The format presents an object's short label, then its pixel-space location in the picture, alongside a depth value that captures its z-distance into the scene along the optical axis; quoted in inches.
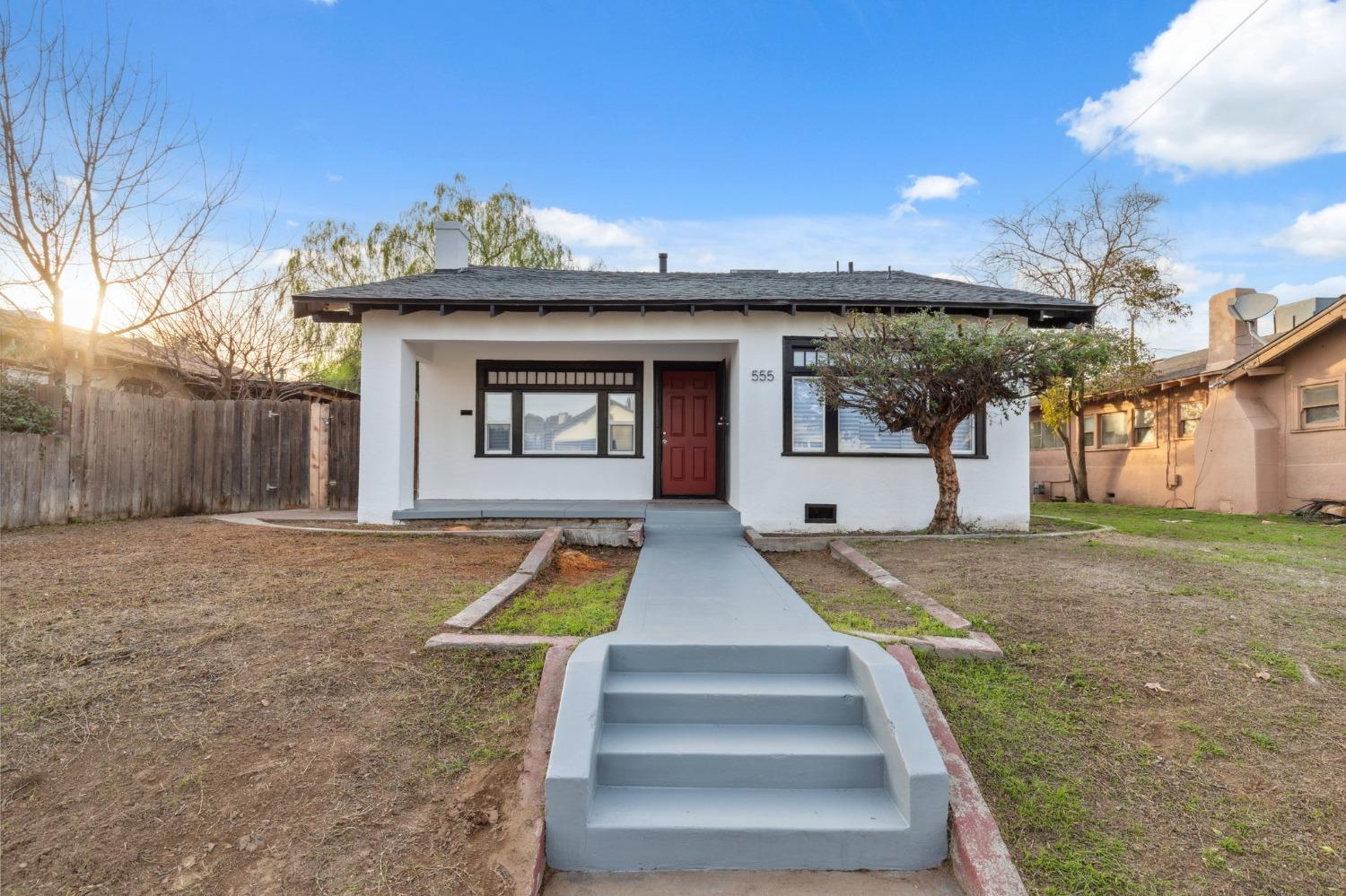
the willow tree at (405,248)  714.8
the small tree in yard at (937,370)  254.8
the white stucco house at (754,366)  310.7
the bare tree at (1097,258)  569.9
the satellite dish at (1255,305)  539.8
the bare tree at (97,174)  316.5
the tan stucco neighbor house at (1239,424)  447.2
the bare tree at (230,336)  446.0
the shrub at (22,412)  287.3
